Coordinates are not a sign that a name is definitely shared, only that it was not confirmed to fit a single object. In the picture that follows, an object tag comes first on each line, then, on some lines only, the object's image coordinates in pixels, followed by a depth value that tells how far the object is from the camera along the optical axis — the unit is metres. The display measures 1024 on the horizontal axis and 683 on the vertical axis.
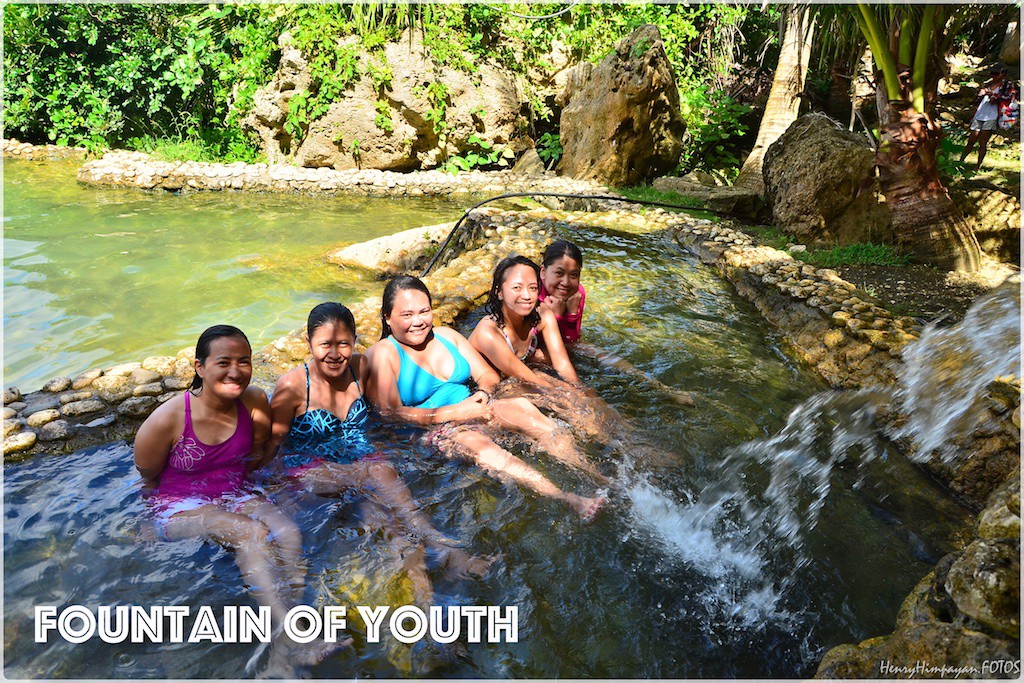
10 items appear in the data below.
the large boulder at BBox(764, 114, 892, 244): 7.89
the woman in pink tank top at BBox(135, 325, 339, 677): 2.70
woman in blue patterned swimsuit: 3.20
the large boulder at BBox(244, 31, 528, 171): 13.31
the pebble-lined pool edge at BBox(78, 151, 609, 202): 12.41
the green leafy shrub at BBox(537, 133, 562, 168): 14.34
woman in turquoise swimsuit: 3.63
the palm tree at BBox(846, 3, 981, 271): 6.52
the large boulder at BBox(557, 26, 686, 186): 11.93
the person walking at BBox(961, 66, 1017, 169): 9.29
